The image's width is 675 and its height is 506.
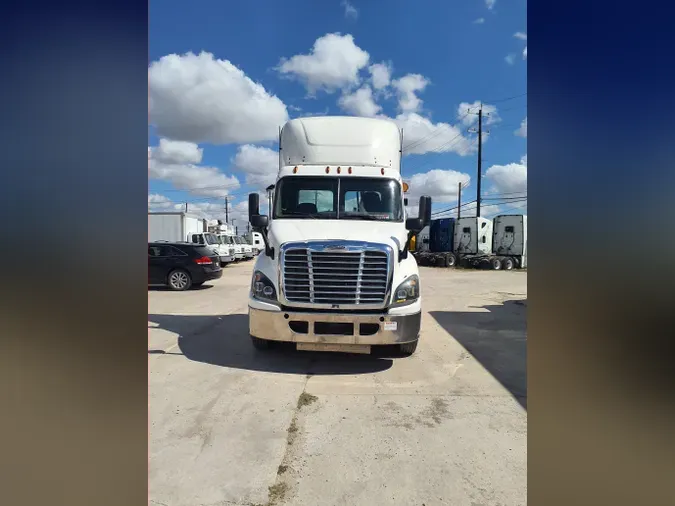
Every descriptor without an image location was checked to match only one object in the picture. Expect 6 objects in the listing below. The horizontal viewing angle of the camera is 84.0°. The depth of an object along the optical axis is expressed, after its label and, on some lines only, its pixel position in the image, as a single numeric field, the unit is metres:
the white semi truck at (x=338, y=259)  4.64
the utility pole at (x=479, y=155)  29.23
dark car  12.29
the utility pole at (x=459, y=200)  42.97
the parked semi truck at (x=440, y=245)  26.39
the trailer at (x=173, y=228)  23.53
